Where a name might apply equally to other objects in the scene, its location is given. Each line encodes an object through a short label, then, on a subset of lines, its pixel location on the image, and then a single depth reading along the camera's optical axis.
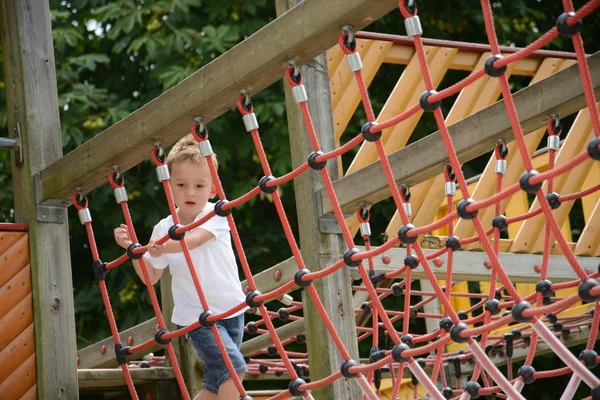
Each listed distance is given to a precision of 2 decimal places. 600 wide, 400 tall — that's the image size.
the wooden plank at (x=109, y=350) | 9.13
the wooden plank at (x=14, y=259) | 5.71
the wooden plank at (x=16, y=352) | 5.59
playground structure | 4.79
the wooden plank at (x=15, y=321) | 5.63
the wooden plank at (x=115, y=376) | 7.12
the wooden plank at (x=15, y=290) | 5.66
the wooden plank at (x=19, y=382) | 5.56
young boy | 5.36
